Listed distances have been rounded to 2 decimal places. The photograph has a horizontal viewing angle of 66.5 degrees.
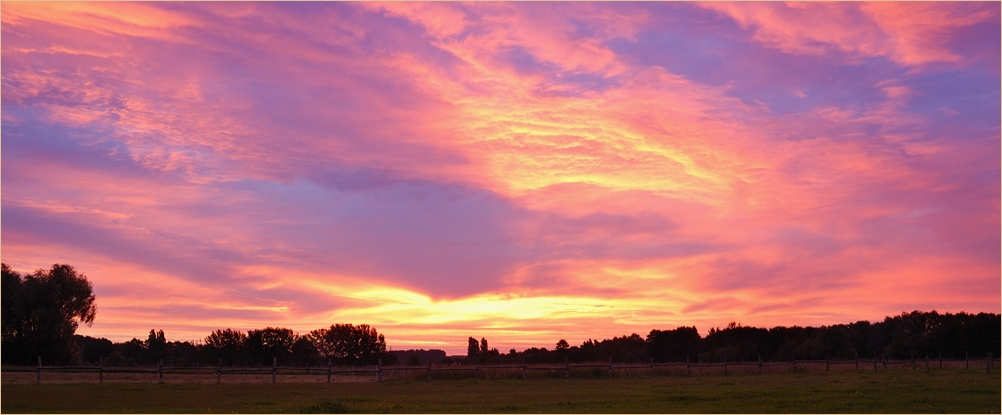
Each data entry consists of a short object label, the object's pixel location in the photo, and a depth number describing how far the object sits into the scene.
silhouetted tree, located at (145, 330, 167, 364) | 102.88
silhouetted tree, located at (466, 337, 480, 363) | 93.25
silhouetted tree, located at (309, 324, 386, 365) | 97.75
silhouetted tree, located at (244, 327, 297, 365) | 91.50
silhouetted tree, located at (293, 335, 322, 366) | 94.44
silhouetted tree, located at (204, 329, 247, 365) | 89.80
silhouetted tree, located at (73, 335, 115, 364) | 105.06
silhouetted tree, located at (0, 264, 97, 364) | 62.00
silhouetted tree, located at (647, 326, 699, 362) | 111.44
